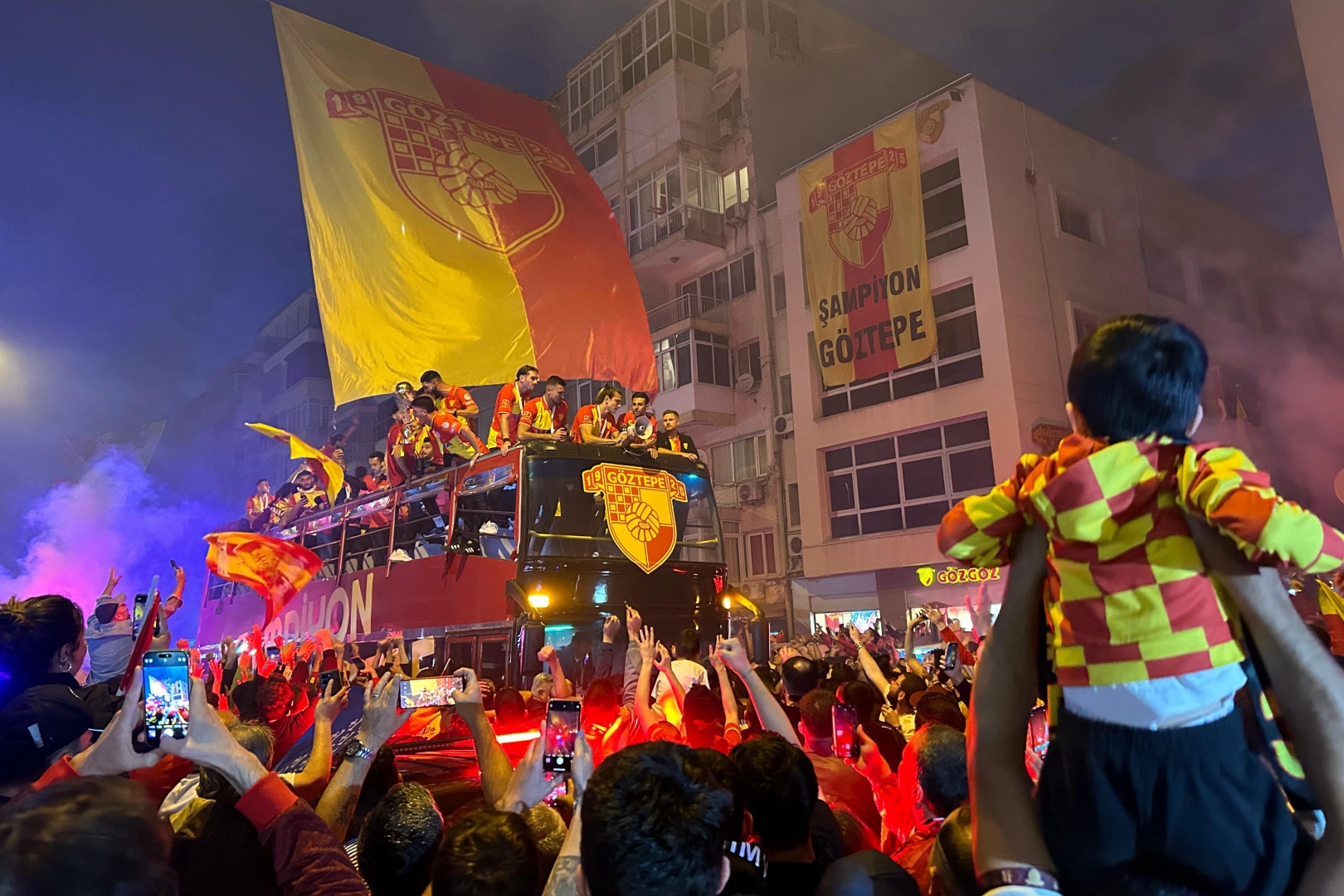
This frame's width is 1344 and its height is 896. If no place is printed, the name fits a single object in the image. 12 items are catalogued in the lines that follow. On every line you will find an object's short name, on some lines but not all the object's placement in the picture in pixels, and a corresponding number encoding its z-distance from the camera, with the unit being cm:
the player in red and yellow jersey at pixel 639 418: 1047
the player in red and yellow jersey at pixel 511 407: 1037
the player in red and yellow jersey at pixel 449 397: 1146
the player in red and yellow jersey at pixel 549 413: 1041
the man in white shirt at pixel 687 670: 465
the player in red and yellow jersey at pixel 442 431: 1102
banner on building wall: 2003
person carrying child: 138
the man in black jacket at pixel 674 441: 1082
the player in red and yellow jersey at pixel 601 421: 1069
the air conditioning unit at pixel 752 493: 2450
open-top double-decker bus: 876
